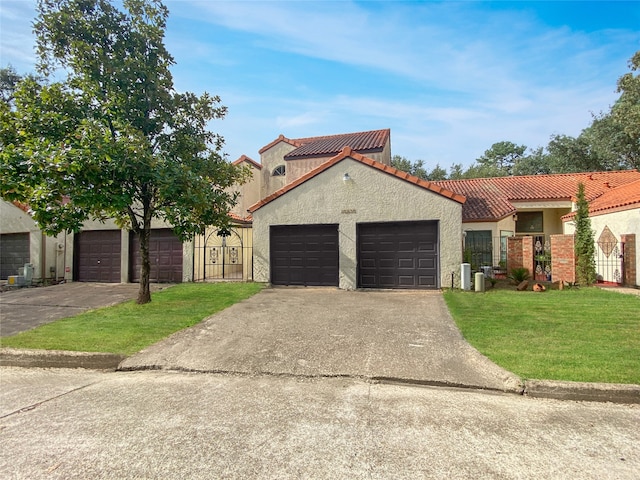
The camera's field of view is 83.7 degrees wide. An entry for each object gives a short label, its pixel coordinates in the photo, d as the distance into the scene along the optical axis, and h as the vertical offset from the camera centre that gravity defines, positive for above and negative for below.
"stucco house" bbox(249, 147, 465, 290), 11.43 +0.66
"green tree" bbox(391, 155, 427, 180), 43.59 +10.27
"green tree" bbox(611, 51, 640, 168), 12.57 +5.63
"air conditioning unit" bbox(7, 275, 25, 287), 14.57 -1.32
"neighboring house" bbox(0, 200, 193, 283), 14.25 -0.15
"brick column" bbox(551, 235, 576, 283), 11.88 -0.32
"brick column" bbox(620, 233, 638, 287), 11.11 -0.33
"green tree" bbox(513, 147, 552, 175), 35.16 +8.49
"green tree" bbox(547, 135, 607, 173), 28.53 +7.58
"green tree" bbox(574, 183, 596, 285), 11.48 +0.11
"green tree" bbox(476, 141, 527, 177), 49.12 +13.34
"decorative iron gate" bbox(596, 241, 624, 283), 11.79 -0.43
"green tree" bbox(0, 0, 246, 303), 7.34 +2.68
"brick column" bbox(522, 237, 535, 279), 13.09 -0.18
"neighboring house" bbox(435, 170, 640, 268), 16.53 +2.28
